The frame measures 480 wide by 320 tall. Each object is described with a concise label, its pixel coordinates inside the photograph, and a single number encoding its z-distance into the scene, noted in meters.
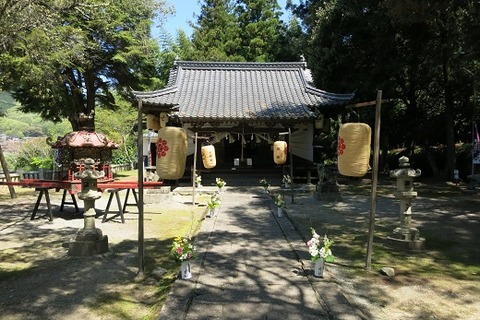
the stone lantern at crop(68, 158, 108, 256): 5.91
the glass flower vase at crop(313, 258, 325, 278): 4.80
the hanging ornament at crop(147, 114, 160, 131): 13.98
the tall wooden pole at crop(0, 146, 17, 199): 11.96
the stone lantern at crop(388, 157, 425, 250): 6.41
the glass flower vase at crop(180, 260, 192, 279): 4.69
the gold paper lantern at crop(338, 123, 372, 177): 6.18
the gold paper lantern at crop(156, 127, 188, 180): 6.18
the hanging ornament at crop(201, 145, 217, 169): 12.46
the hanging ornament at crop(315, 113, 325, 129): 16.41
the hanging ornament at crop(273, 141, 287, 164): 13.98
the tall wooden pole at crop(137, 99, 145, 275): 5.03
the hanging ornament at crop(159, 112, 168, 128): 14.39
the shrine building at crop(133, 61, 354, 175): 15.92
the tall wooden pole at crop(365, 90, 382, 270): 5.30
